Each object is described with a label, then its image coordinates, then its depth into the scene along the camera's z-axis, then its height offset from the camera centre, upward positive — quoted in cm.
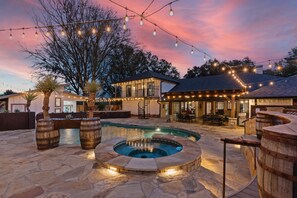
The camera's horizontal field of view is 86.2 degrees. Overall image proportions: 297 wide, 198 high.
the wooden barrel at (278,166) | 121 -55
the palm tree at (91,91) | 626 +28
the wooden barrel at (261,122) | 324 -49
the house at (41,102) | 1364 -48
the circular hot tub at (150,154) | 379 -163
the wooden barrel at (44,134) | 544 -126
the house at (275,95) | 1002 +25
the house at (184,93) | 1388 +50
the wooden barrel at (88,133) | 558 -125
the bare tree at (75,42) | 1802 +695
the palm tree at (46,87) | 586 +40
